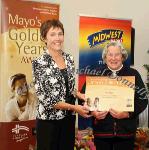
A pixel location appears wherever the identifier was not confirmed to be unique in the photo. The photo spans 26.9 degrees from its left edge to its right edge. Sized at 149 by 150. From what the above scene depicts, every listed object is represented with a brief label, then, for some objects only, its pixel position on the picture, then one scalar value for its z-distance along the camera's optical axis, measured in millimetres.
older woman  2080
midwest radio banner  3705
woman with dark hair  2064
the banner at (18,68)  3127
